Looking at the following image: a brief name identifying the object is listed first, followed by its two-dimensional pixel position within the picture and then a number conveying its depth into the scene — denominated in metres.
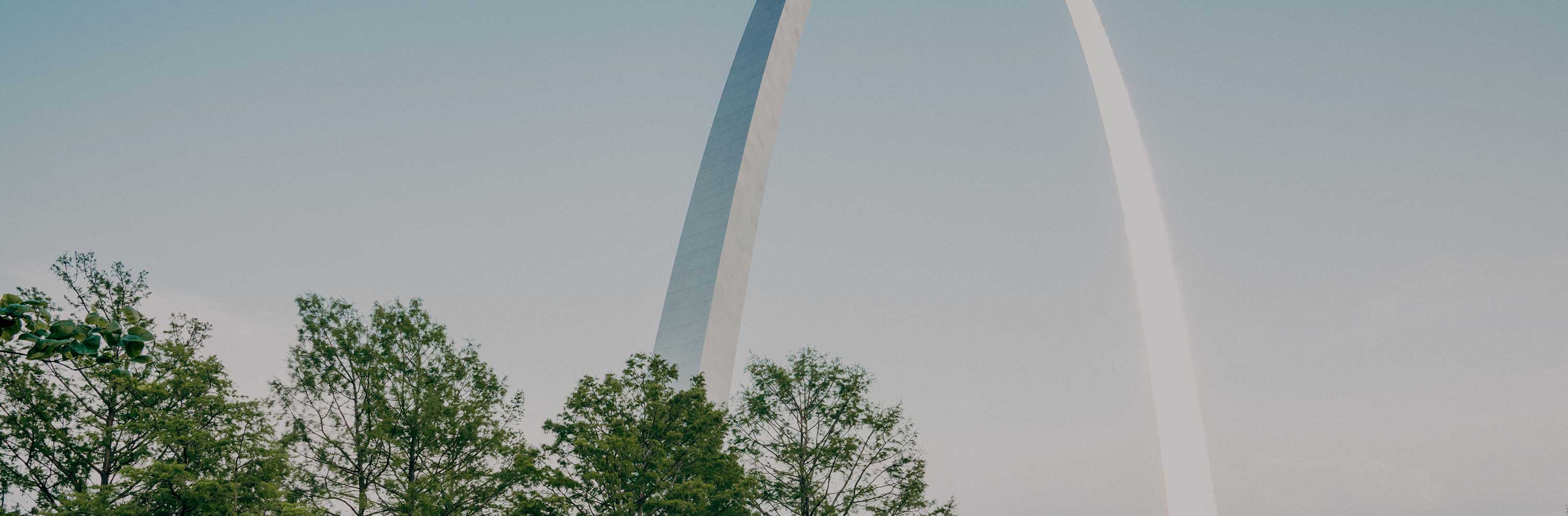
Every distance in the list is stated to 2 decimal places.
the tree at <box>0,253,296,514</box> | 17.44
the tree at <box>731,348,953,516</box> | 20.56
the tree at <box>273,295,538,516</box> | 17.67
